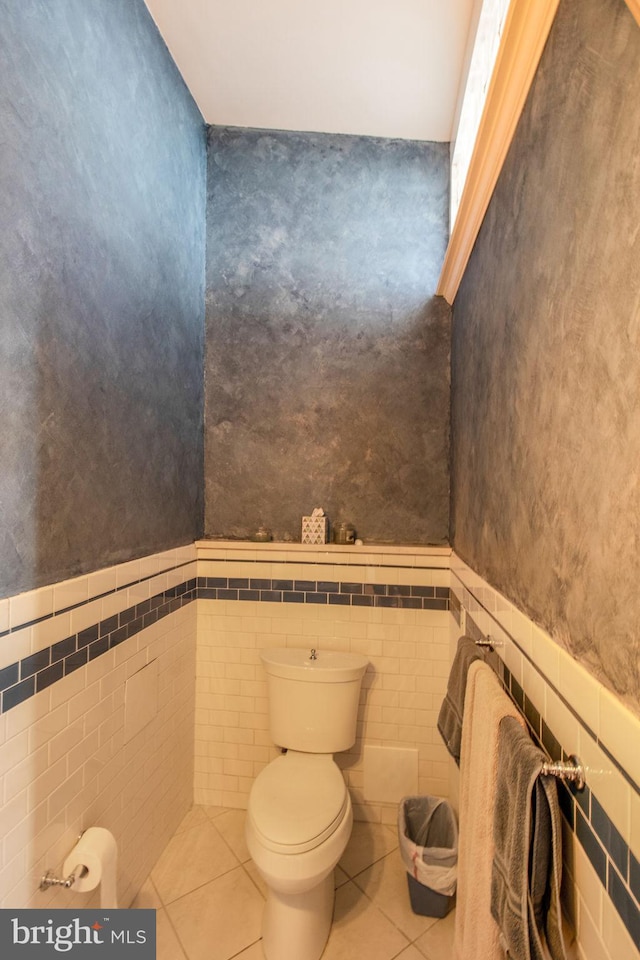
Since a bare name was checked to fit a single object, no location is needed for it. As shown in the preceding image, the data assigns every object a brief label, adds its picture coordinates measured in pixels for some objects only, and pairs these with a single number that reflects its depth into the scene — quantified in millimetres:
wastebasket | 1608
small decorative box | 2195
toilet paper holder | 1187
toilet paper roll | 1245
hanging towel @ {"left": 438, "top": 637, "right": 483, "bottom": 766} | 1380
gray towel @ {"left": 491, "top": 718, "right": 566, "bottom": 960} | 735
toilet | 1414
